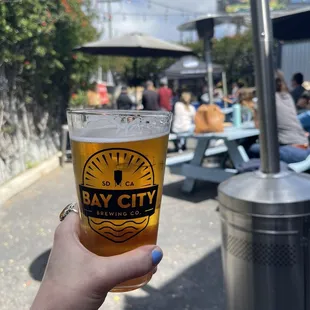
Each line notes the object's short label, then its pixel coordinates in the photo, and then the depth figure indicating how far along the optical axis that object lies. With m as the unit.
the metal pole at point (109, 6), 17.12
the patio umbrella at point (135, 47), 7.85
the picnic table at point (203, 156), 4.93
